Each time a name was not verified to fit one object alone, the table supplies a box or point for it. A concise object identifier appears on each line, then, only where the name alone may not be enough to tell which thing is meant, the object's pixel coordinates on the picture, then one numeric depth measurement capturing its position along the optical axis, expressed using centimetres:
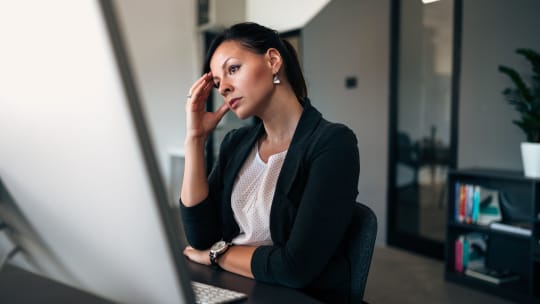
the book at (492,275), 280
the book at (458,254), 304
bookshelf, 273
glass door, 338
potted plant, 259
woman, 94
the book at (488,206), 291
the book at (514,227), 264
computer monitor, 31
